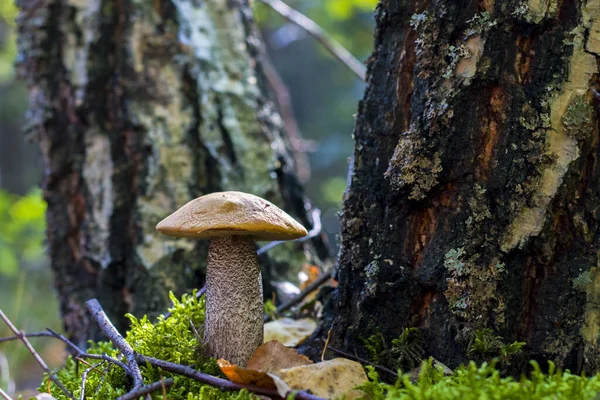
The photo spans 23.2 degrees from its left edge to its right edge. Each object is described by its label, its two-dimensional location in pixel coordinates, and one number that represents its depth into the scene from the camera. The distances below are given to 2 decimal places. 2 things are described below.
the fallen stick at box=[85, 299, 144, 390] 0.80
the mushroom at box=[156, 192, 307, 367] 0.82
